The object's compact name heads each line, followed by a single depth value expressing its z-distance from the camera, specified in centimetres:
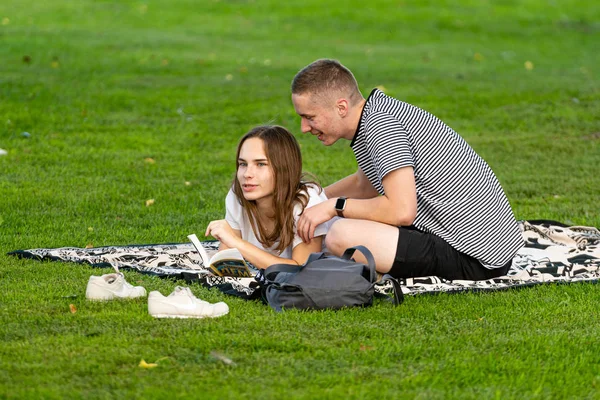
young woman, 1080
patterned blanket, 1068
